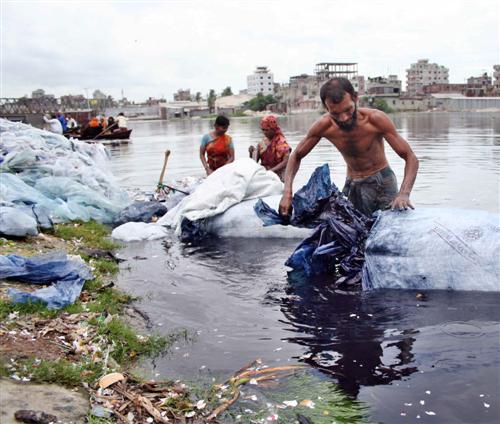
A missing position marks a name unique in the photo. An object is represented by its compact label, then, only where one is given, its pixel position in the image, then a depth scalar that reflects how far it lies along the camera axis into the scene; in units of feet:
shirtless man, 15.28
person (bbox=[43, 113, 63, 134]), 70.64
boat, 78.07
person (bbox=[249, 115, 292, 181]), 24.89
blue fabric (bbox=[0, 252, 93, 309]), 13.20
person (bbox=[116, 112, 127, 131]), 89.48
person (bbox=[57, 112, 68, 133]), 81.59
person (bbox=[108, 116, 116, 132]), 85.80
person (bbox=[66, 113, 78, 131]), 93.71
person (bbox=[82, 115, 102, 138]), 79.15
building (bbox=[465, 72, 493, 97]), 261.03
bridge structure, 144.10
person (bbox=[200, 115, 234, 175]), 27.09
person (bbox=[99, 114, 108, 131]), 82.06
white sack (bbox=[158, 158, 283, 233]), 22.09
